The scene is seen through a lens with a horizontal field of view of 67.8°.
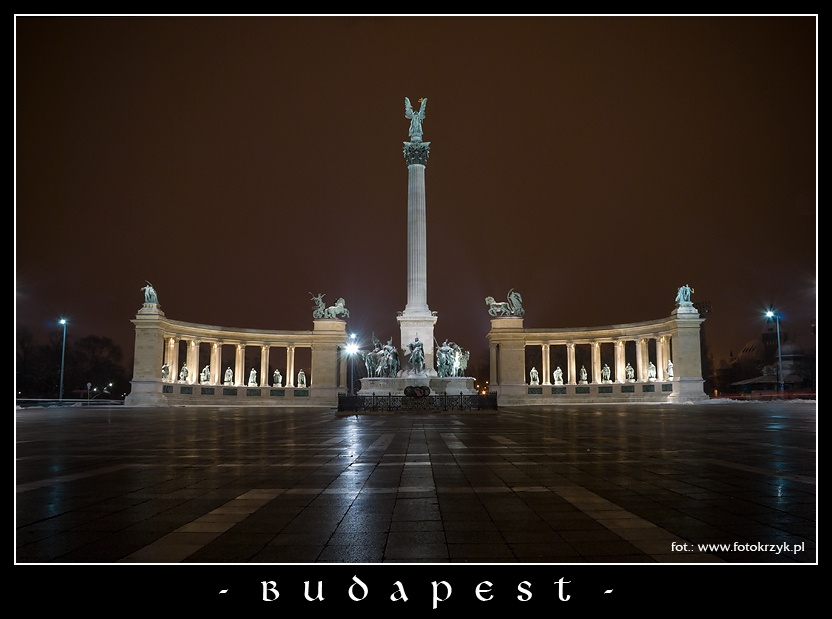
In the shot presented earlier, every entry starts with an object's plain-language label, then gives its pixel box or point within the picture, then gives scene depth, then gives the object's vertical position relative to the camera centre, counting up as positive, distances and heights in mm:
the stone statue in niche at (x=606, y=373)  79325 -2039
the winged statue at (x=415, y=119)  65438 +25200
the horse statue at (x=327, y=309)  84688 +6285
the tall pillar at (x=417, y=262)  58906 +9377
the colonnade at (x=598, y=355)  70312 +344
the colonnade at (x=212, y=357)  69312 -298
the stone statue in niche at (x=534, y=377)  83425 -2725
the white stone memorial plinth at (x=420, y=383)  54938 -2501
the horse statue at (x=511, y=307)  83562 +6681
